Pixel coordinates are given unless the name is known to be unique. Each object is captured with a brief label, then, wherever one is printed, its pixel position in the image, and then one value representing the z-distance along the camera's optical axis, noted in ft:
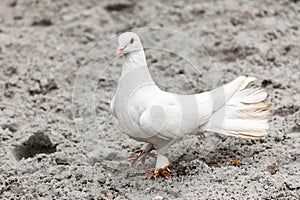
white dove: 16.25
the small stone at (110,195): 16.58
